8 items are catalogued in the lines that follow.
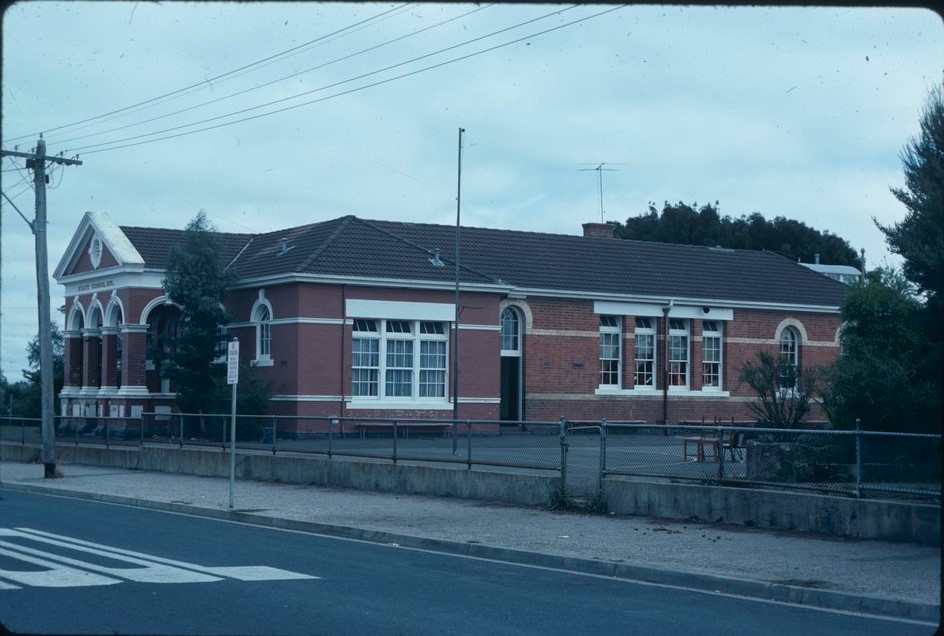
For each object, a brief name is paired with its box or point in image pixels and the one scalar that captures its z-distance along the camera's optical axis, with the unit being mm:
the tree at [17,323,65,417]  46969
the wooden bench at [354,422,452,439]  33794
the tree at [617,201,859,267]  76375
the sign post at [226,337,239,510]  19562
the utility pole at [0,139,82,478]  28547
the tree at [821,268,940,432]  17203
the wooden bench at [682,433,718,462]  18281
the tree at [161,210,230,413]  36875
